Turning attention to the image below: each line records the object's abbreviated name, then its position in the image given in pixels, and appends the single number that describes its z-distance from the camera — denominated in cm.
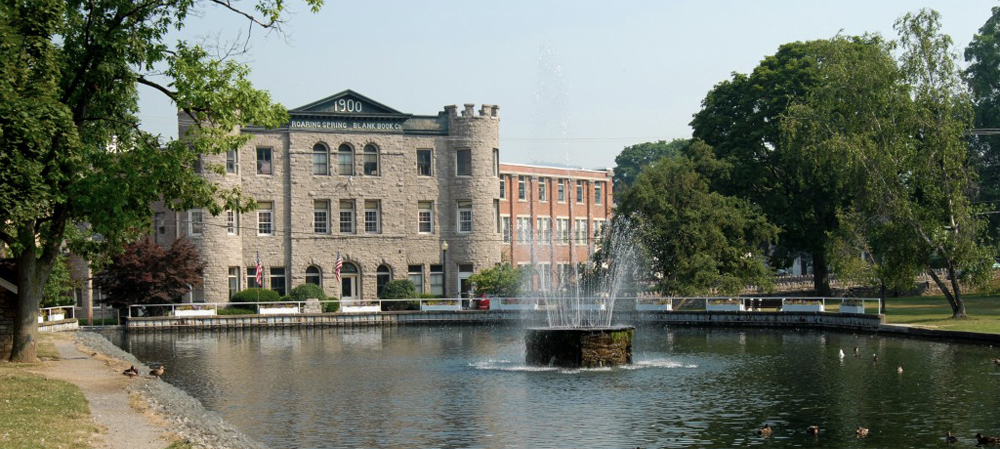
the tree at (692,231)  5691
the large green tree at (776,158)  6288
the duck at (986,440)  1997
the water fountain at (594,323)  3347
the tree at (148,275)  5784
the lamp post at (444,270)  7149
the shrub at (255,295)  6394
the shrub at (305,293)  6488
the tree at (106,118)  2653
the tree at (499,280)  6725
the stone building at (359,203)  6800
